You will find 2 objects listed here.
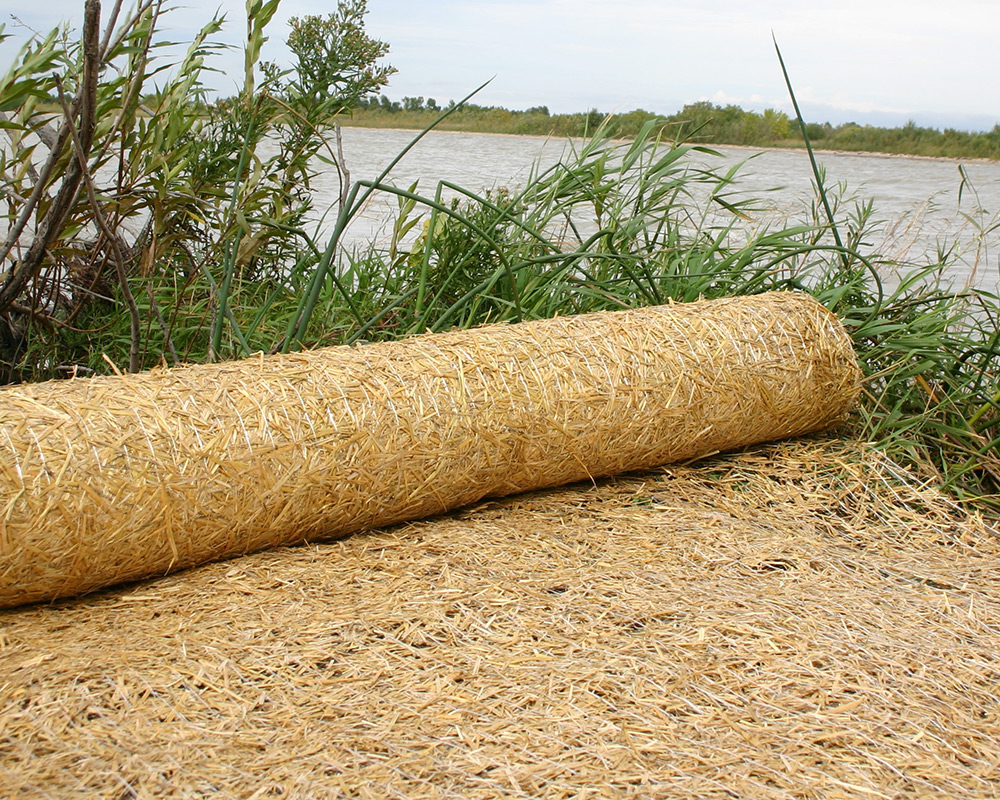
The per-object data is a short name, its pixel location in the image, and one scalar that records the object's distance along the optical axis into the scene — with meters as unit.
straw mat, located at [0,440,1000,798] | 1.18
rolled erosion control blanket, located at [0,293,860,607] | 1.61
